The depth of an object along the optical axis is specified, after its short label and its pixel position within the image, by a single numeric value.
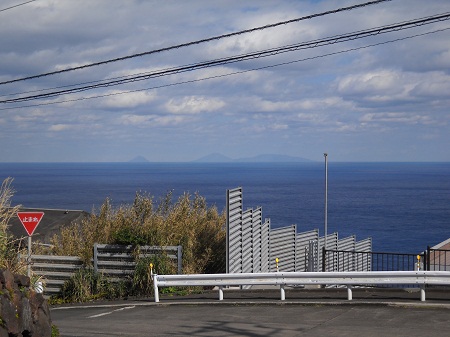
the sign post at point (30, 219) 18.75
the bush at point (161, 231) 20.97
